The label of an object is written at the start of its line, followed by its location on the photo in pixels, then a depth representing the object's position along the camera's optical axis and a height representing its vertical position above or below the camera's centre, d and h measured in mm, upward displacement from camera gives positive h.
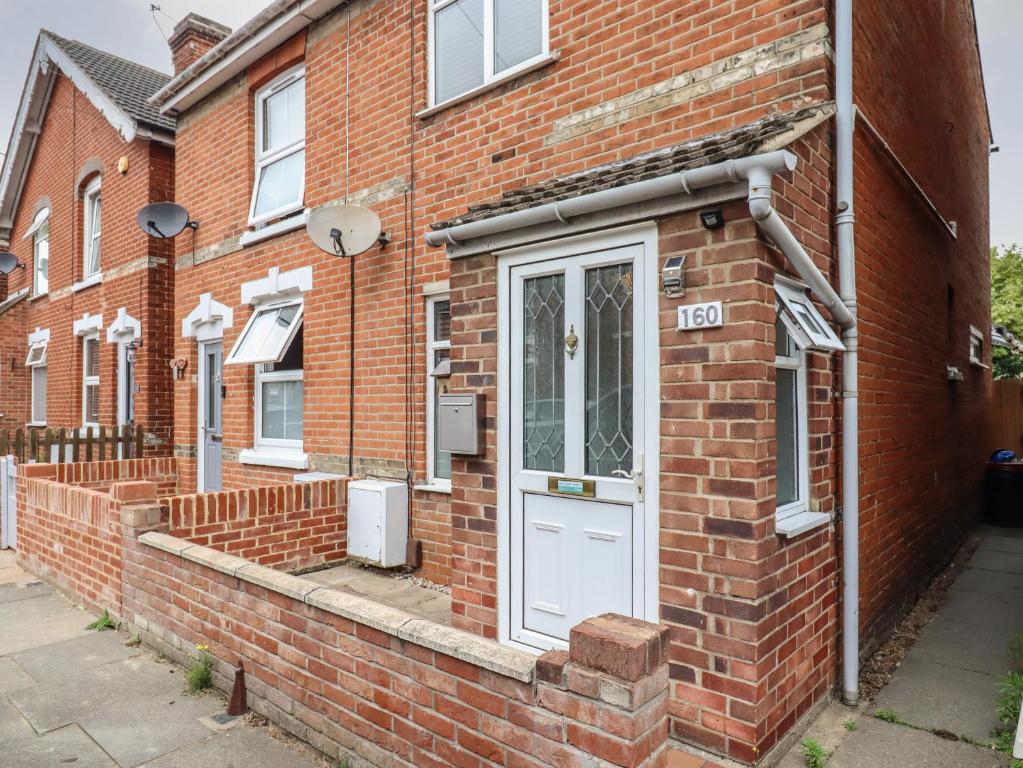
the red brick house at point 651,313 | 3207 +538
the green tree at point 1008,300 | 18172 +2907
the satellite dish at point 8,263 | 15305 +3055
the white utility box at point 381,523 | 6191 -1179
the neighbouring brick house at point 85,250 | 10508 +2725
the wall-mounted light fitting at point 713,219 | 3160 +819
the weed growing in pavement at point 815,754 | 3210 -1731
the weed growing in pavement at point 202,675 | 4113 -1687
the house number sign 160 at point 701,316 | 3184 +370
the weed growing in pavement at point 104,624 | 5277 -1762
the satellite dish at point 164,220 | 9219 +2417
